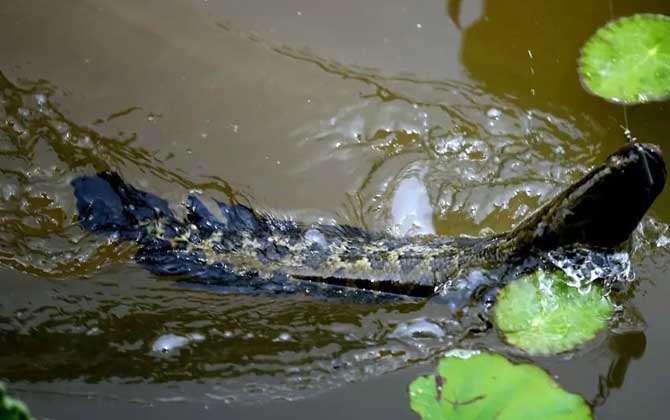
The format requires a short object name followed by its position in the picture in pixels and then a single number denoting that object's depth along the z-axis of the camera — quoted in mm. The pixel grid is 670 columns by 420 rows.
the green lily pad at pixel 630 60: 6691
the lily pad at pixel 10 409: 2562
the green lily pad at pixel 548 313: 5273
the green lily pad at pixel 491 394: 4711
